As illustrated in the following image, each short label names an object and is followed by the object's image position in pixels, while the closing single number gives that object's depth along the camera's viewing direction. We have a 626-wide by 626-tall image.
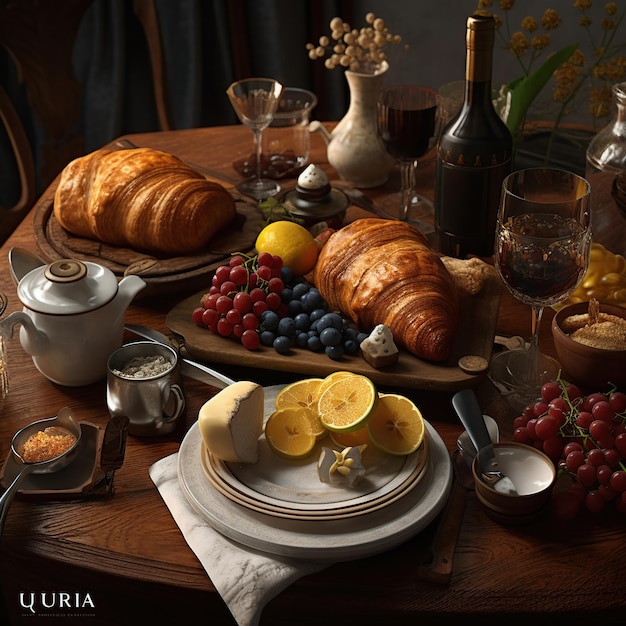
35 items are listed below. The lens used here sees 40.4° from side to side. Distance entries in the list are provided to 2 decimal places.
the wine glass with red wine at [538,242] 1.20
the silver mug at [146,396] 1.20
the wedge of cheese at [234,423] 1.07
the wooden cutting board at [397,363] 1.28
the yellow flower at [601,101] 1.81
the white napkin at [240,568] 0.97
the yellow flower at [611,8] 1.77
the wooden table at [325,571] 0.97
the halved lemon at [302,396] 1.17
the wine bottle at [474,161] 1.48
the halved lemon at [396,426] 1.10
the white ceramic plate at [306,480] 1.04
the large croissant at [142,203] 1.63
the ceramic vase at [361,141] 1.89
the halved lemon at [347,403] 1.10
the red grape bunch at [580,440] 1.06
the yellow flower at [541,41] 1.75
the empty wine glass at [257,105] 1.90
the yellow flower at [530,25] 1.79
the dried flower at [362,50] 1.83
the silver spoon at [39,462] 1.07
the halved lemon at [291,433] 1.11
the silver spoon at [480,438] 1.07
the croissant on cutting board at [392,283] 1.32
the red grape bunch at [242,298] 1.39
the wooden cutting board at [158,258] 1.57
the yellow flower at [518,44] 1.78
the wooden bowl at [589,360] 1.23
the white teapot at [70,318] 1.28
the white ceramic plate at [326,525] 0.99
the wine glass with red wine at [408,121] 1.66
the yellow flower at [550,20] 1.77
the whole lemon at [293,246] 1.54
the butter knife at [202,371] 1.33
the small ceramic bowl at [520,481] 1.04
